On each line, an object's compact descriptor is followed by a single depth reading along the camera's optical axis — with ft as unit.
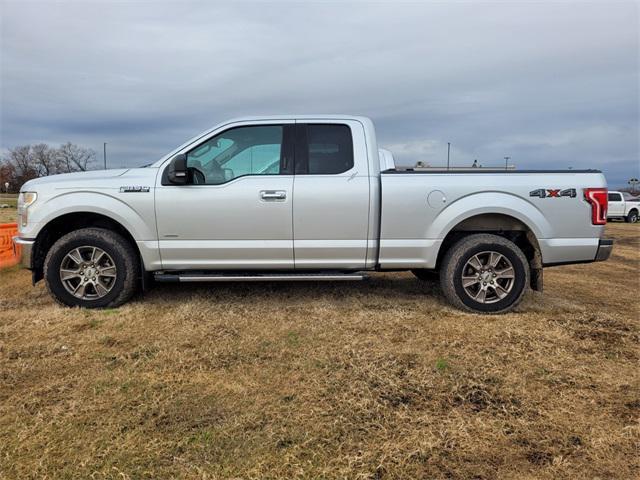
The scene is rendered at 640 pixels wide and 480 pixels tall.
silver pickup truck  14.17
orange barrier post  21.65
